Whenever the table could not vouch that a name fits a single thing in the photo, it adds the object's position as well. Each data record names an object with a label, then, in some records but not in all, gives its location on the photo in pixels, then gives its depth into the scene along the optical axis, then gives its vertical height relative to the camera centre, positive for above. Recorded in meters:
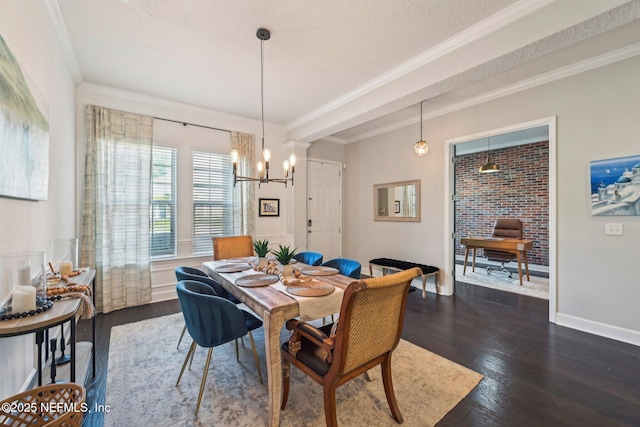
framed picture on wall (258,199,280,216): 4.93 +0.13
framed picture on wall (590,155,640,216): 2.74 +0.29
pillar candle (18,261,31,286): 1.47 -0.33
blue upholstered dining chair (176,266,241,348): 2.36 -0.60
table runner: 1.82 -0.63
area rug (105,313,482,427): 1.78 -1.35
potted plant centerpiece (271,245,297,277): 2.48 -0.42
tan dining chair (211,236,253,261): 3.73 -0.47
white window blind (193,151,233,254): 4.32 +0.25
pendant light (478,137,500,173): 5.30 +0.93
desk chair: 5.38 -0.44
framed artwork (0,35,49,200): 1.38 +0.47
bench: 4.27 -0.89
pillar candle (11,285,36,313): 1.35 -0.44
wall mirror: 4.78 +0.24
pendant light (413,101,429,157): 4.14 +1.02
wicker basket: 1.06 -0.81
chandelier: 2.48 +0.59
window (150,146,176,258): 4.00 +0.18
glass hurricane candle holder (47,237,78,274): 2.25 -0.38
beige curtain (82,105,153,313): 3.47 +0.10
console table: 1.23 -0.52
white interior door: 5.55 +0.12
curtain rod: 4.03 +1.42
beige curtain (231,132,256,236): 4.54 +0.37
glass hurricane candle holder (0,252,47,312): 1.37 -0.36
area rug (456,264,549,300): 4.53 -1.30
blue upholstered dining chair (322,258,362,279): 3.01 -0.61
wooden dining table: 1.67 -0.67
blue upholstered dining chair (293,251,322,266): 3.48 -0.59
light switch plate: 2.84 -0.16
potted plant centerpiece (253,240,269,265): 2.90 -0.40
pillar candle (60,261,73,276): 2.22 -0.45
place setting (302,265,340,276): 2.55 -0.56
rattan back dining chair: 1.46 -0.76
